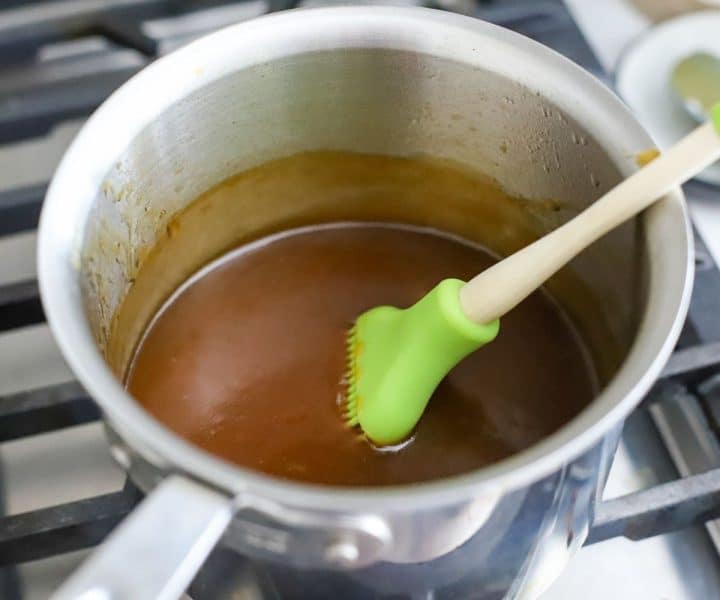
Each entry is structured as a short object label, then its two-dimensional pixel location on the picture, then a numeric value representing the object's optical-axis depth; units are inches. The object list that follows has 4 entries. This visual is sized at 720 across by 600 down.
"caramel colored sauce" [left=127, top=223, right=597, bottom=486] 22.0
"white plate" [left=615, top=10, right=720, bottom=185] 28.3
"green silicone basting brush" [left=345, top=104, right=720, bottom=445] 17.2
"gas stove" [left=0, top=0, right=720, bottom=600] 20.2
